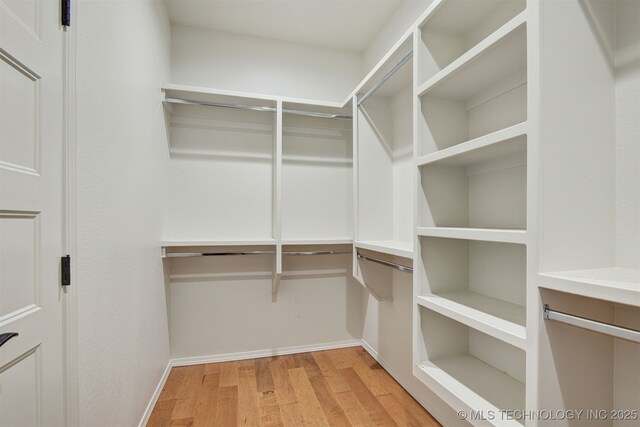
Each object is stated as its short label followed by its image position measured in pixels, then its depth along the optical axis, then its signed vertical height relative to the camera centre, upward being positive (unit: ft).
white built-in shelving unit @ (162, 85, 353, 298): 7.52 +1.03
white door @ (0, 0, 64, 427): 2.31 +0.00
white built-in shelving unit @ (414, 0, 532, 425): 3.76 +0.13
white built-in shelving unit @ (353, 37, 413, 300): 6.95 +0.89
